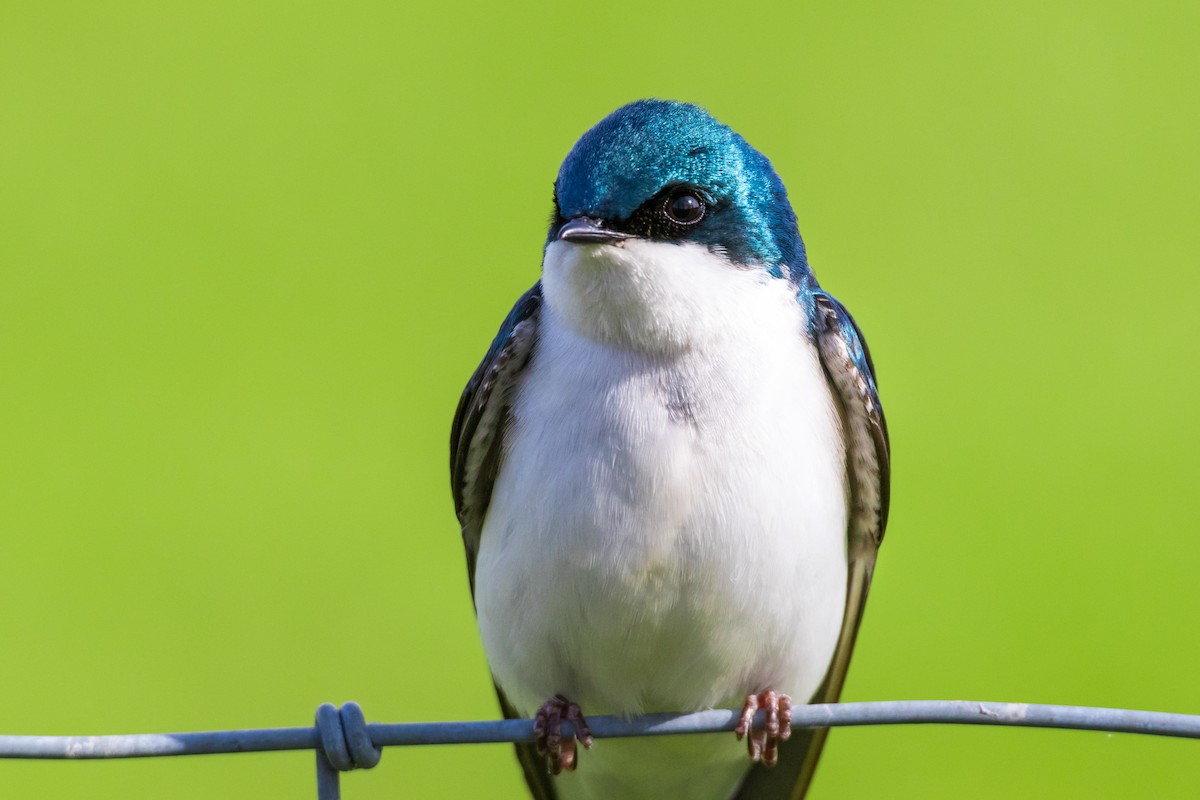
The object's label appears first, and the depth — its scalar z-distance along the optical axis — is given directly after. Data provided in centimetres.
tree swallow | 267
